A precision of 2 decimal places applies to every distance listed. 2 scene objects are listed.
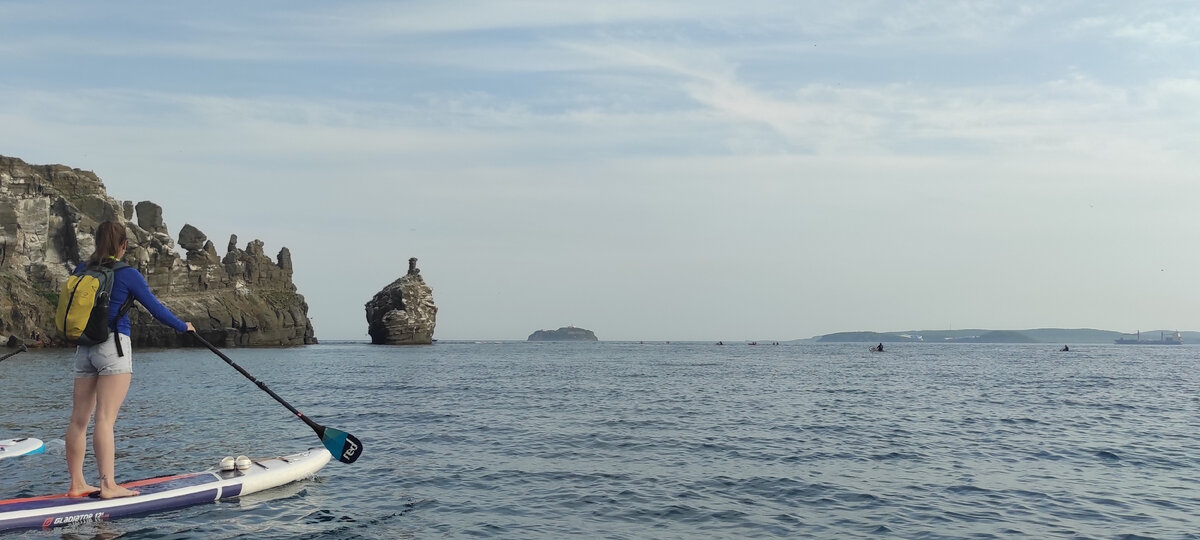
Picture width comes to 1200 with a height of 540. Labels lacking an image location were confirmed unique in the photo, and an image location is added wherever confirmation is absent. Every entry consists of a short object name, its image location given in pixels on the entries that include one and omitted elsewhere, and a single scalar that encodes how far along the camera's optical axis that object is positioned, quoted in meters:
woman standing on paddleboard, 10.66
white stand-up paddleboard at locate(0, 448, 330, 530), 11.48
